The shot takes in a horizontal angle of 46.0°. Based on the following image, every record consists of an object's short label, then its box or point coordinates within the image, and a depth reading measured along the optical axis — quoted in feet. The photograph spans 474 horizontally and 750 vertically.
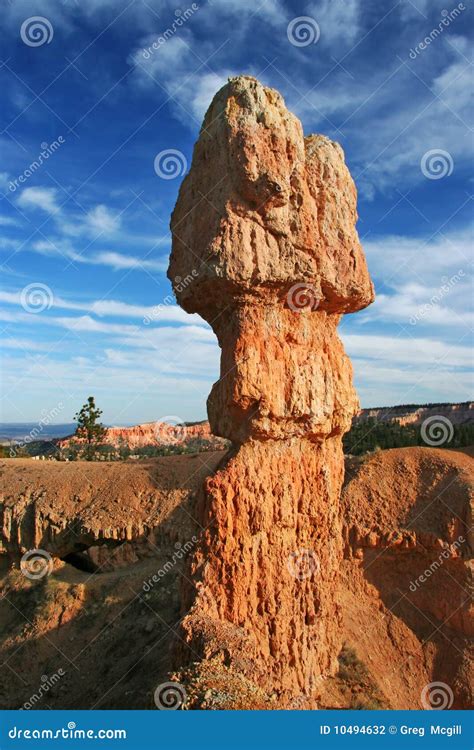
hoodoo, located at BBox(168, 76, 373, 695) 32.53
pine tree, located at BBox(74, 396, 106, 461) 155.53
